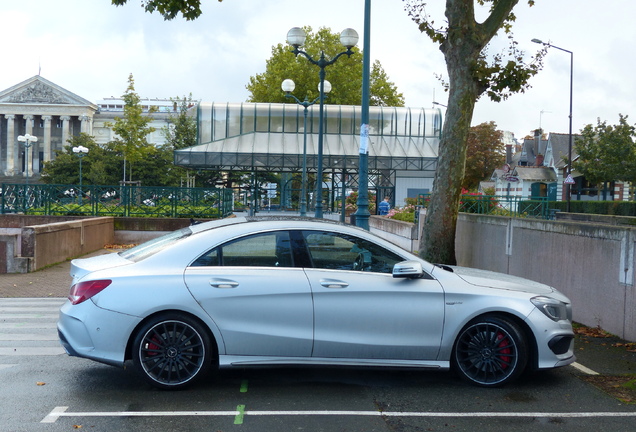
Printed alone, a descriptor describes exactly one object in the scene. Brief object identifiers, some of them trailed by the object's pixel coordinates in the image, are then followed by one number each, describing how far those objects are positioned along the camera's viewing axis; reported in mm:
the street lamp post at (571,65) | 45906
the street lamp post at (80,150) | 54062
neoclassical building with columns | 102875
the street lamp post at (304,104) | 29398
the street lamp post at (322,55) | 20688
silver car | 6145
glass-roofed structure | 43312
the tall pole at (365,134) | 13633
